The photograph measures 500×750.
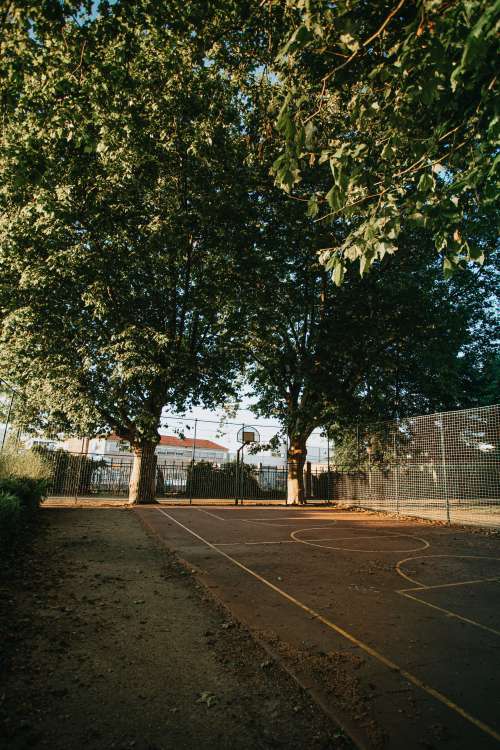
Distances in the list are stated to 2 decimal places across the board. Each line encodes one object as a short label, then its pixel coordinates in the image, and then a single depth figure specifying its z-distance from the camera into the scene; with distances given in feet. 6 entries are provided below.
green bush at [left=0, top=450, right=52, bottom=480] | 35.37
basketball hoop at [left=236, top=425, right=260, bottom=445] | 69.36
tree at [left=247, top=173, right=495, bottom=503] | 50.01
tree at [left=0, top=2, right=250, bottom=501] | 35.65
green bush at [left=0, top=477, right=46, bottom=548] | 21.76
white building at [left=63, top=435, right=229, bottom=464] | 172.76
